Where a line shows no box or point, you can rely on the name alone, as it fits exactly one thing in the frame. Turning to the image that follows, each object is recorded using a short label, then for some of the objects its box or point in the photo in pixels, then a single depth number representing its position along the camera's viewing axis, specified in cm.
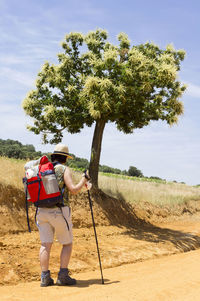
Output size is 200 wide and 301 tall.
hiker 620
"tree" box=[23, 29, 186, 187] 1464
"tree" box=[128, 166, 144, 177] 6100
